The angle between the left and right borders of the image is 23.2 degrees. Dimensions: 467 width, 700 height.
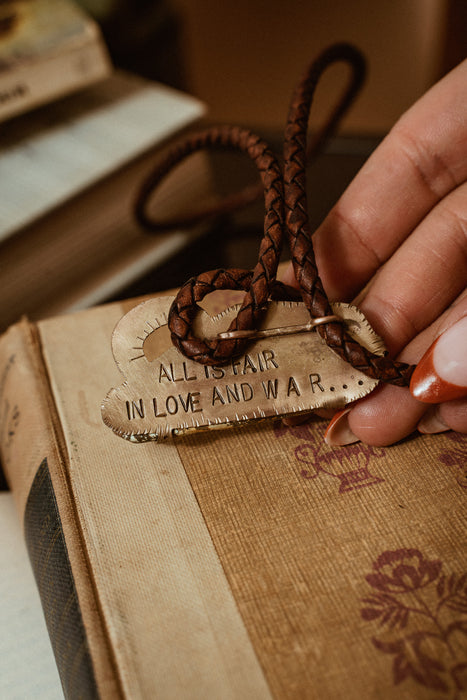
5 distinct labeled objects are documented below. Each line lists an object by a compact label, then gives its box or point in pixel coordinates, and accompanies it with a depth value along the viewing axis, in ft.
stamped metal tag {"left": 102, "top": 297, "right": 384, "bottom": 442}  0.78
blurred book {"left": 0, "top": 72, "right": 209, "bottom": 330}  1.23
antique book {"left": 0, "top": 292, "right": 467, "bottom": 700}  0.71
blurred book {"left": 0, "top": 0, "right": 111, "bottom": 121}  1.28
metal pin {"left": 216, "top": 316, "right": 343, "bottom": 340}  0.78
